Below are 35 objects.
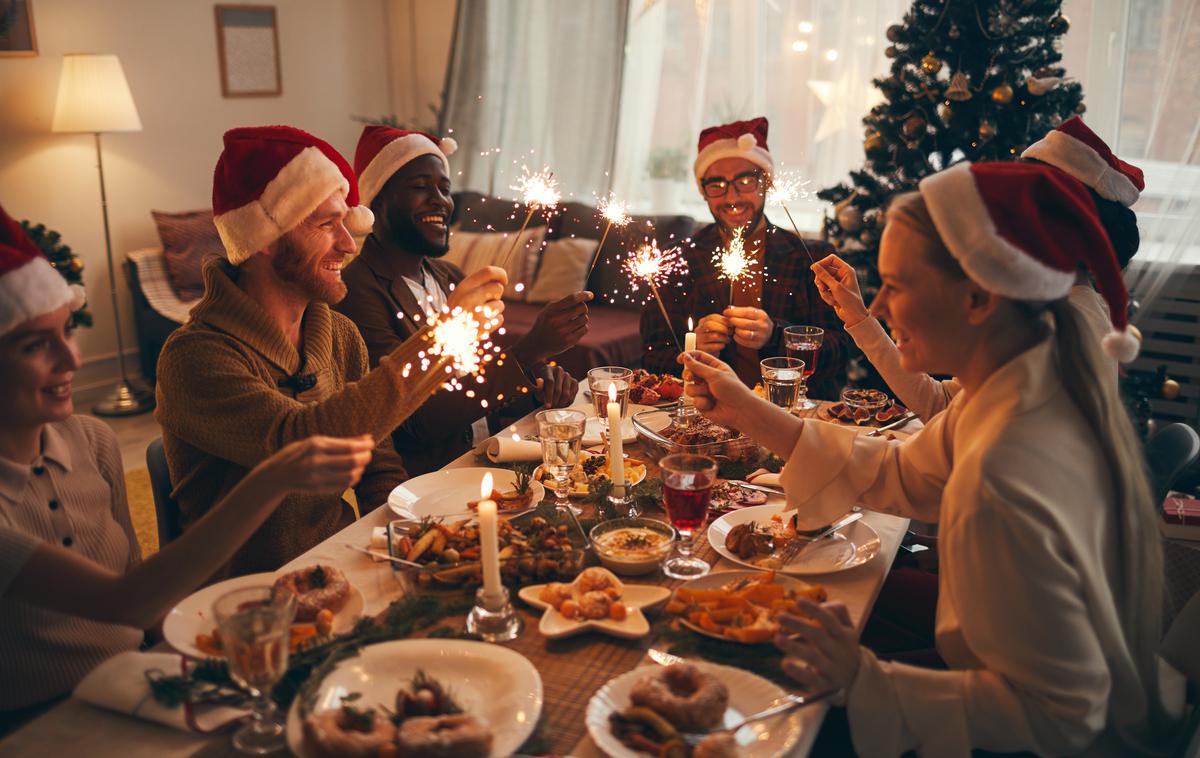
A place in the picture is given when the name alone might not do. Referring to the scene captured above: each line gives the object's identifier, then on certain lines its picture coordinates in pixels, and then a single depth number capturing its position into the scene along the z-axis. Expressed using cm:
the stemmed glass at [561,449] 194
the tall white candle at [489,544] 138
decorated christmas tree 383
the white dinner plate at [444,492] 192
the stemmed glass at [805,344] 243
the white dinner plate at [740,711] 118
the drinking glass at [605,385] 223
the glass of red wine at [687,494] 164
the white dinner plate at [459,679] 123
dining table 120
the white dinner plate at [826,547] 168
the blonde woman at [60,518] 134
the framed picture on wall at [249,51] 622
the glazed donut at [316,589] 146
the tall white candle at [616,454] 185
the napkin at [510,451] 217
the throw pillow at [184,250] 568
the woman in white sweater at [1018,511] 129
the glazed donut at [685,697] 120
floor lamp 513
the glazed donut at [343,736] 112
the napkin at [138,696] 122
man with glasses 317
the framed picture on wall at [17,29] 507
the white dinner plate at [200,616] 137
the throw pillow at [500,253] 561
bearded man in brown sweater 196
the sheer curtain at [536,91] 612
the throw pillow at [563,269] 548
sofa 522
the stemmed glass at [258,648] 116
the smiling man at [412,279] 258
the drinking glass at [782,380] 233
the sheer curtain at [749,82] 529
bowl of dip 163
